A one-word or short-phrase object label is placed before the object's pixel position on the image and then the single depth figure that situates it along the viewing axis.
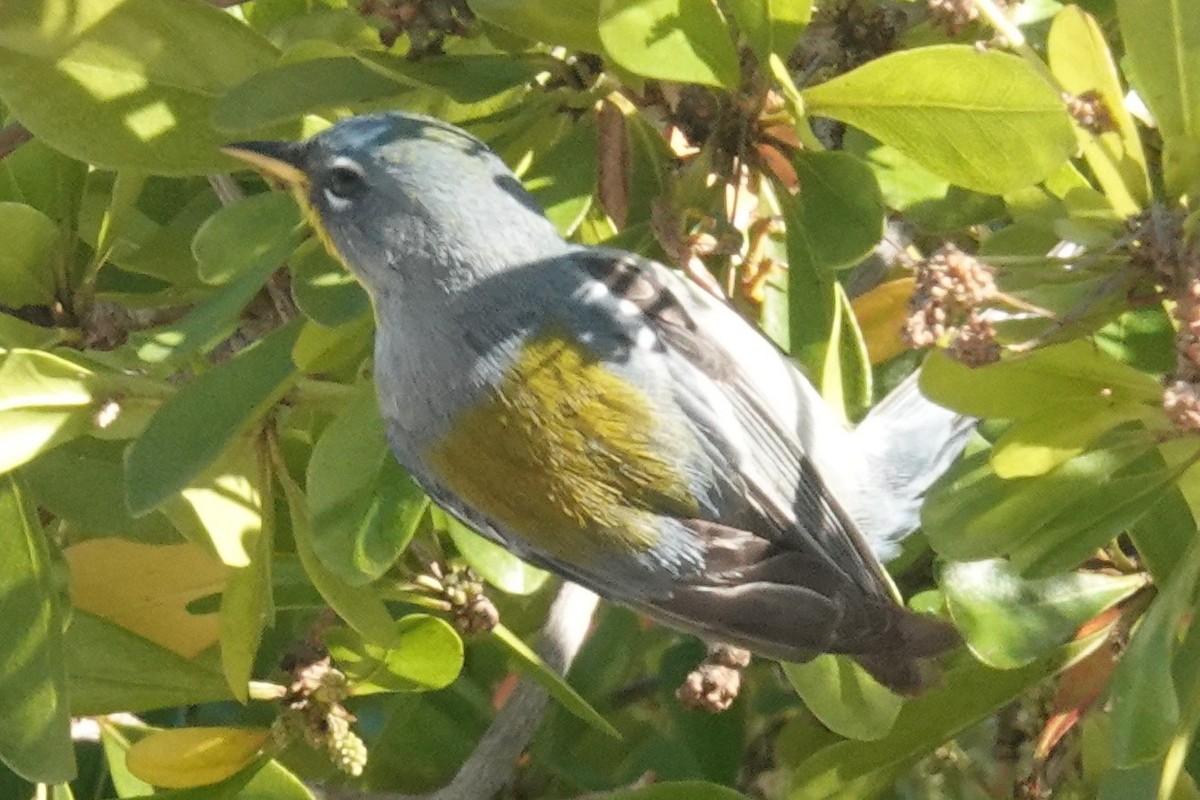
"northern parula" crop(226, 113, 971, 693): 1.88
